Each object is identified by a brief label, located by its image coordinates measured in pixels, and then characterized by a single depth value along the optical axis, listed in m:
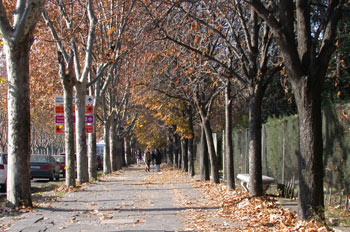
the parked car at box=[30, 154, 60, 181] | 25.88
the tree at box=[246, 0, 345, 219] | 7.71
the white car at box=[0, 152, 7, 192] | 17.53
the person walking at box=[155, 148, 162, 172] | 34.84
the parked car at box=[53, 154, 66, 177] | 33.21
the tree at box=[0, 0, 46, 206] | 10.73
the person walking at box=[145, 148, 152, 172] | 36.59
